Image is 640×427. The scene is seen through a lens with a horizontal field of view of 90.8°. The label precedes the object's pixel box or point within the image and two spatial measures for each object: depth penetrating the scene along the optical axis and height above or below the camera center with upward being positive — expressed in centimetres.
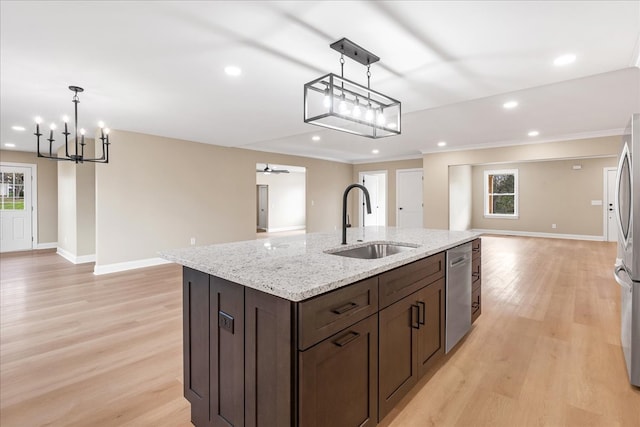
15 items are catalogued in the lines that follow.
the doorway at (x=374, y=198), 960 +40
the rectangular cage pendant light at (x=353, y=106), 202 +75
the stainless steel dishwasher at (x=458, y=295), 227 -65
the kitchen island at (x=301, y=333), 116 -54
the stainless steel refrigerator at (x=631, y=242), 191 -20
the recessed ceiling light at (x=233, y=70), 275 +125
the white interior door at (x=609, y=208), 791 +7
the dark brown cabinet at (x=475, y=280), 276 -63
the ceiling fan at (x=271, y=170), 975 +126
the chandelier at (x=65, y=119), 318 +110
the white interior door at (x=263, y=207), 1130 +11
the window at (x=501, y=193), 946 +53
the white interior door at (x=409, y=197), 848 +37
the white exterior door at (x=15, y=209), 711 +2
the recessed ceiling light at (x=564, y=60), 253 +124
